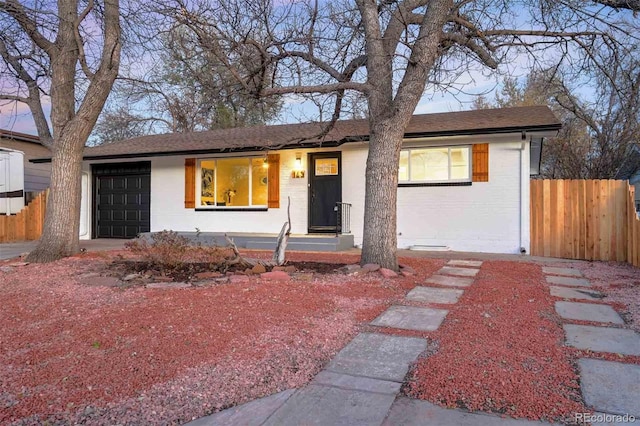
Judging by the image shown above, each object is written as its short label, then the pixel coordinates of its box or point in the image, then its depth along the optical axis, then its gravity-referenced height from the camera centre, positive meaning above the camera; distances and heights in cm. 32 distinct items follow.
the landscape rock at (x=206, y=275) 582 -83
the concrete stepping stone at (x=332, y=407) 221 -105
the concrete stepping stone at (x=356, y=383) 258 -104
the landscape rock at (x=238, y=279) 556 -85
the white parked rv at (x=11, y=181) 1329 +105
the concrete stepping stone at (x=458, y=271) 662 -91
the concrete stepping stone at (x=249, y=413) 221 -106
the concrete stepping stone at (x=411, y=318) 387 -99
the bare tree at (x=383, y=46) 643 +273
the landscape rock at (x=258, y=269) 622 -80
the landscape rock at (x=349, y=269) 628 -81
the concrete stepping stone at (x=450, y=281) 581 -93
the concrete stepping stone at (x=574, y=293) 521 -99
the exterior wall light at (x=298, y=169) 1143 +121
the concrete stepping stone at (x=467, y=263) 760 -88
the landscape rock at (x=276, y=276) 577 -84
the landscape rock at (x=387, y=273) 613 -84
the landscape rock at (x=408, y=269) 657 -86
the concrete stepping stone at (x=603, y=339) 328 -102
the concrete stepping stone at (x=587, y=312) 418 -100
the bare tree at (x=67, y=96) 780 +221
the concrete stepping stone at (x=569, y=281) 610 -97
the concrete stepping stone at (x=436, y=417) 217 -105
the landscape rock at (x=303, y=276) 584 -85
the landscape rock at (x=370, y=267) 627 -78
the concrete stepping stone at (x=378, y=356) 284 -103
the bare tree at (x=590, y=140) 1508 +284
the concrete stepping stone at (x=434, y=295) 489 -96
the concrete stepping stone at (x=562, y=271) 696 -95
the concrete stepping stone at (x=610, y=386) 233 -103
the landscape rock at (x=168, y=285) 529 -88
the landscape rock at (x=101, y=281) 543 -87
